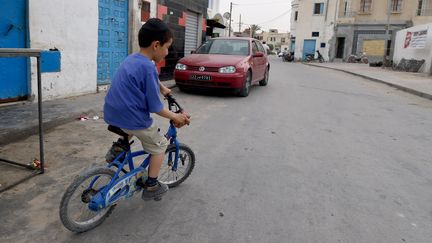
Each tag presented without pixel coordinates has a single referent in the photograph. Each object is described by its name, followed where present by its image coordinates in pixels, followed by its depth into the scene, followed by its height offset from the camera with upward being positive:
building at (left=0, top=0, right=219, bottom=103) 6.64 +0.11
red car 9.55 -0.33
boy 2.88 -0.34
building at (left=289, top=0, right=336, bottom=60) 45.78 +3.77
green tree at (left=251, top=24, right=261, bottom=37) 99.28 +7.11
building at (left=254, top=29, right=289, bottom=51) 115.87 +5.54
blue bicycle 2.84 -1.10
